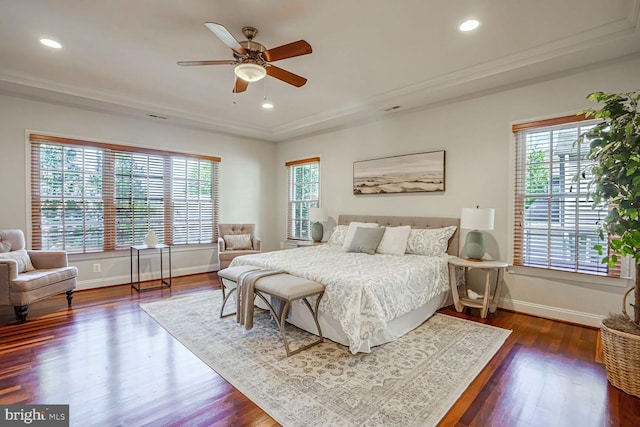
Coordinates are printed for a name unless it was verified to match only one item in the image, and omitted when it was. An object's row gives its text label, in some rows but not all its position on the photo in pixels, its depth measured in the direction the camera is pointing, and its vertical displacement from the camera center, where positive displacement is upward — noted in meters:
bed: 2.48 -0.71
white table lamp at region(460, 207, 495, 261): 3.34 -0.17
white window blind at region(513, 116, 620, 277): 3.15 +0.09
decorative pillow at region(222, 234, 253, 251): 5.39 -0.58
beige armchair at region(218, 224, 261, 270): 5.02 -0.58
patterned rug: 1.83 -1.20
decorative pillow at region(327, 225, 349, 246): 4.77 -0.41
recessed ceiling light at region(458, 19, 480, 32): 2.50 +1.56
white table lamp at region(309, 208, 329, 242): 5.29 -0.16
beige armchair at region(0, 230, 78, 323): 3.15 -0.74
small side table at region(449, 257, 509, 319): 3.33 -0.89
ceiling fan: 2.43 +1.30
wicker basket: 1.98 -1.00
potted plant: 1.98 +0.09
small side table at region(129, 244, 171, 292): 4.58 -0.85
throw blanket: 2.81 -0.81
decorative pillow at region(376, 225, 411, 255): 3.91 -0.40
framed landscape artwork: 4.22 +0.56
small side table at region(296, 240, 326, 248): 5.31 -0.62
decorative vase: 4.72 -0.46
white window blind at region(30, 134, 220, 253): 4.21 +0.22
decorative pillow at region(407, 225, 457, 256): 3.82 -0.39
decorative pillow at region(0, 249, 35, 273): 3.46 -0.58
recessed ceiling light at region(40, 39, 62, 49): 2.82 +1.56
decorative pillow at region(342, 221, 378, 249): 4.28 -0.28
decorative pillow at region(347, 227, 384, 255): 3.97 -0.39
